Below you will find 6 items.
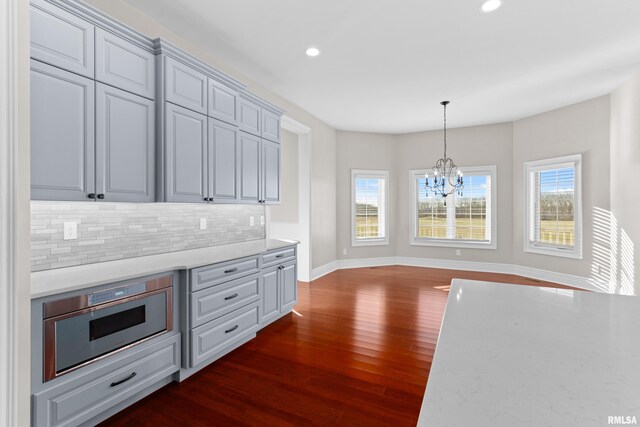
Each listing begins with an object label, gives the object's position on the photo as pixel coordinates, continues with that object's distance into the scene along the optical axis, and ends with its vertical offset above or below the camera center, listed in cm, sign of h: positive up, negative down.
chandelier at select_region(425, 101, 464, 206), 662 +78
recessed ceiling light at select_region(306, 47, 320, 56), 336 +178
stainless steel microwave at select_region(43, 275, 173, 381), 171 -71
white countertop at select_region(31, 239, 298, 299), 177 -41
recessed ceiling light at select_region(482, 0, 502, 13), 260 +178
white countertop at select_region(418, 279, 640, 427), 54 -35
